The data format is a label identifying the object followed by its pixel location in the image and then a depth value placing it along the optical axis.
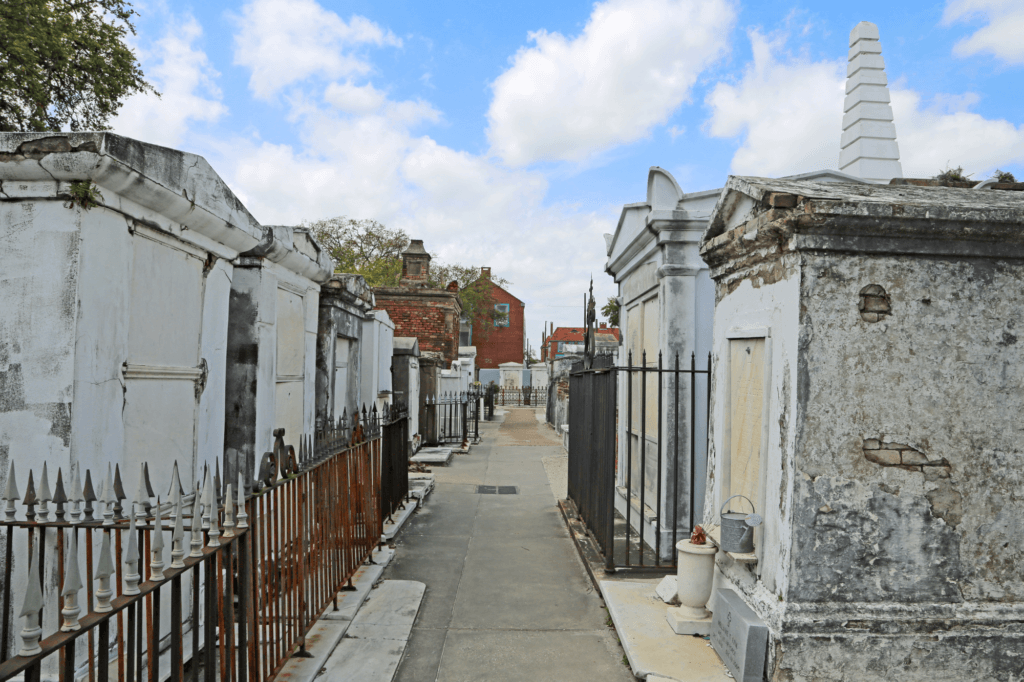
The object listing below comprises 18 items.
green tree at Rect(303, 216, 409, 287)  35.88
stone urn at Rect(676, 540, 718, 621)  4.36
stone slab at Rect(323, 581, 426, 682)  3.96
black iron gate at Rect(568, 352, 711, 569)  5.76
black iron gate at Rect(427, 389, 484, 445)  15.41
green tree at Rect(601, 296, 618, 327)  29.97
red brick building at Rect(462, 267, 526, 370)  48.09
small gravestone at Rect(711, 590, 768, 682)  3.51
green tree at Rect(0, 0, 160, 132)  12.19
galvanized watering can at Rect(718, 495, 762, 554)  3.81
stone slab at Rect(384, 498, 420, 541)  7.02
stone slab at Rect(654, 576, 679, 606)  4.79
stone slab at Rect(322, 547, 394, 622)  4.67
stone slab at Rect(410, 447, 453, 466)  13.23
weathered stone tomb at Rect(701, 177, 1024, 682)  3.46
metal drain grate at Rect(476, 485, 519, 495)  10.57
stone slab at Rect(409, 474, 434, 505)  9.21
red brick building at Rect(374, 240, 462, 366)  24.33
